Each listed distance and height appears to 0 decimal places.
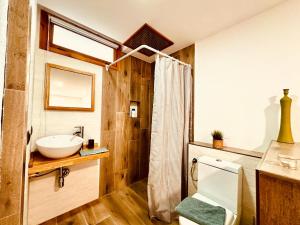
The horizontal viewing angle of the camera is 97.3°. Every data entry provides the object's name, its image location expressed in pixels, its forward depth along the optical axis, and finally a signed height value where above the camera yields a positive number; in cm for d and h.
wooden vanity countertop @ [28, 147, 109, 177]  118 -48
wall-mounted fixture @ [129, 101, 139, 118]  238 +9
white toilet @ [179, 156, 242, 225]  120 -71
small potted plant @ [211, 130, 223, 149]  156 -28
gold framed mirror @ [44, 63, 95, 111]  154 +30
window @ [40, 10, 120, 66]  151 +95
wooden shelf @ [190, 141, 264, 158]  131 -39
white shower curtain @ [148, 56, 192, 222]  159 -33
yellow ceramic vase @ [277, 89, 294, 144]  115 -5
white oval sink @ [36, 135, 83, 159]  128 -35
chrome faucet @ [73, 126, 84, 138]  174 -24
